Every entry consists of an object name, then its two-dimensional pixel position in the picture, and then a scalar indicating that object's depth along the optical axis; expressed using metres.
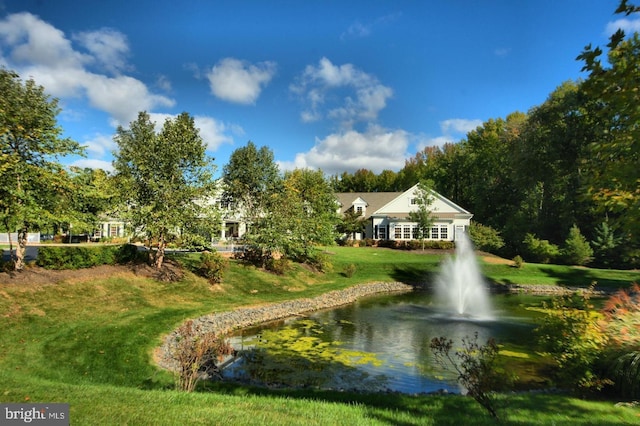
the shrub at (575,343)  10.21
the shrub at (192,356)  9.09
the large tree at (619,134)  4.88
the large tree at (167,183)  22.36
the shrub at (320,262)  35.78
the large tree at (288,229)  30.92
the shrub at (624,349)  9.61
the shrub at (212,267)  25.33
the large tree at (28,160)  16.27
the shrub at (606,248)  42.25
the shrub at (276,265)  31.01
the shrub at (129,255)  22.81
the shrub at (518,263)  39.47
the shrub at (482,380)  6.76
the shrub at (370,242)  51.63
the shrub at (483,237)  46.41
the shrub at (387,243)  49.90
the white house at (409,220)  51.41
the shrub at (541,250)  44.47
